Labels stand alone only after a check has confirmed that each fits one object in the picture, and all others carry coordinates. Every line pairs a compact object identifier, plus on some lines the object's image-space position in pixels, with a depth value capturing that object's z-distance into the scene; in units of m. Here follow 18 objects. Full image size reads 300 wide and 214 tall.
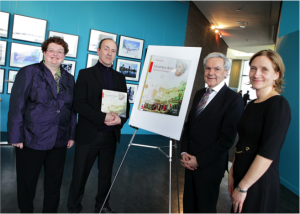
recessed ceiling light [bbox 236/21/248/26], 8.27
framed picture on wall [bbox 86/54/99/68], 5.18
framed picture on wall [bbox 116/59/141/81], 5.61
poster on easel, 1.97
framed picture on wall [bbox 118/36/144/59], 5.52
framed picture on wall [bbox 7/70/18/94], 4.49
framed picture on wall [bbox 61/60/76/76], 4.95
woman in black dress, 1.14
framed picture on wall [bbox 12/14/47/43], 4.39
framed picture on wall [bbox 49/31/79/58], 4.86
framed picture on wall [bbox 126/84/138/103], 5.78
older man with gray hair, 1.67
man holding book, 2.06
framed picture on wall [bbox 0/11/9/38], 4.25
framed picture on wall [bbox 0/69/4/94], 4.43
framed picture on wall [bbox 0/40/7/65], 4.34
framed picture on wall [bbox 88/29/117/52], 5.12
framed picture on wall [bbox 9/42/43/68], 4.46
